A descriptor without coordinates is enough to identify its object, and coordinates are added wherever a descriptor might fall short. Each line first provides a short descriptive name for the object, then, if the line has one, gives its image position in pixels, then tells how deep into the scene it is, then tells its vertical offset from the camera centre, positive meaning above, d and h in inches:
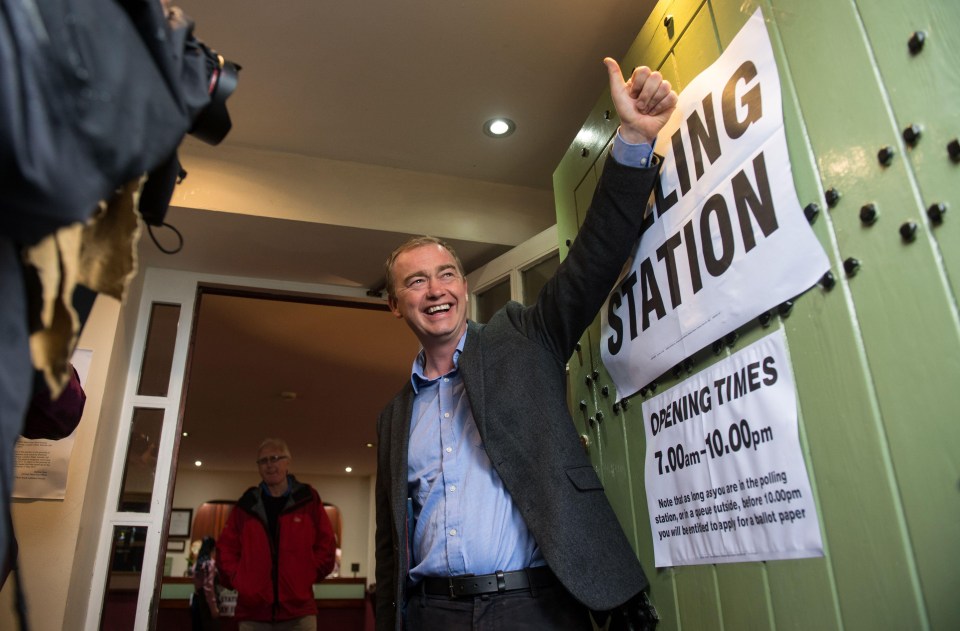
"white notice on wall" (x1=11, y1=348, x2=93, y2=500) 92.2 +14.5
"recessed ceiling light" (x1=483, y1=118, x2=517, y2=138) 103.5 +64.2
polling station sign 38.6 +20.9
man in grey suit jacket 50.3 +7.9
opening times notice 37.0 +5.6
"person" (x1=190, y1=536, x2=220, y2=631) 155.1 -4.1
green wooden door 28.6 +10.3
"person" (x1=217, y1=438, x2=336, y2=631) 124.2 +4.7
